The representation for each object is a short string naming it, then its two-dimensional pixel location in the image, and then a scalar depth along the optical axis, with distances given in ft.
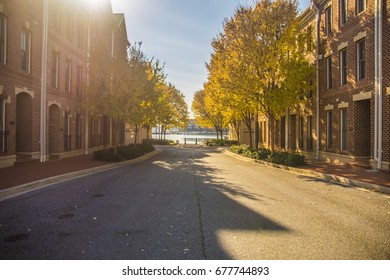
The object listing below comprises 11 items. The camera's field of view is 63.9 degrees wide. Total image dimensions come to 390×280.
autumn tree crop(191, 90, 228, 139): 159.63
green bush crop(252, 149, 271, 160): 65.93
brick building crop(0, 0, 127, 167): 44.14
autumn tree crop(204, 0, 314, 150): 55.83
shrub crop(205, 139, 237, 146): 155.16
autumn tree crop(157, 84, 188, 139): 170.50
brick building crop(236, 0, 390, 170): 42.96
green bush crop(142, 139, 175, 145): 165.01
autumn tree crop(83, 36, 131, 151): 60.23
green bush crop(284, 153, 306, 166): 51.78
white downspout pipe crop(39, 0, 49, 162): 52.54
